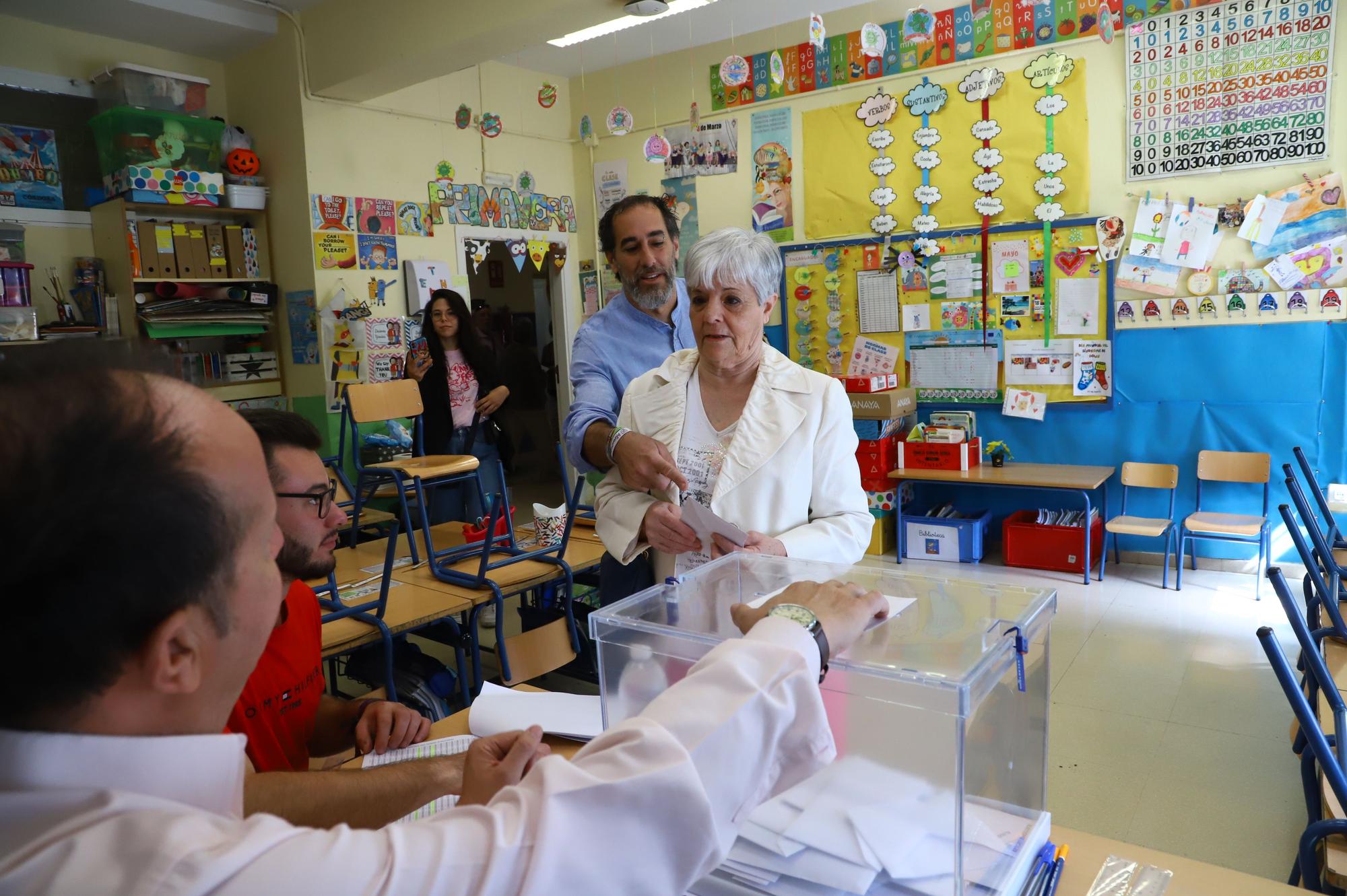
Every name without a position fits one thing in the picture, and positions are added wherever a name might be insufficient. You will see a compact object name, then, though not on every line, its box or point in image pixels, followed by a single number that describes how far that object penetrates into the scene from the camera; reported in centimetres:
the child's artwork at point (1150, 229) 490
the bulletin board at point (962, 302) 517
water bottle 117
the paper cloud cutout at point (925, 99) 545
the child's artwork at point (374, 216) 560
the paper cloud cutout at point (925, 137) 550
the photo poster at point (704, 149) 629
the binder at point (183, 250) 515
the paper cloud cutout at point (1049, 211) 516
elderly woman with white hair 176
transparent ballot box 92
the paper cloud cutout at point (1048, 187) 514
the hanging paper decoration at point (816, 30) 409
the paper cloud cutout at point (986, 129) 530
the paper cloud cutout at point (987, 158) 532
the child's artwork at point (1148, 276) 493
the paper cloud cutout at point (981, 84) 523
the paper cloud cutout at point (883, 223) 571
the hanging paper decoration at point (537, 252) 668
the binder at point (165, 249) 504
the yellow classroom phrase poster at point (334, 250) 538
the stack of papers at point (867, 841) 93
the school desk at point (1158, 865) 100
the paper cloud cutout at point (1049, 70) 507
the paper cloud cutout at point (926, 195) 555
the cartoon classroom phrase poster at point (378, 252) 563
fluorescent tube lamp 448
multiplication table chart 451
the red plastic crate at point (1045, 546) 507
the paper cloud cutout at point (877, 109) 563
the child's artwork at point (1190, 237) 479
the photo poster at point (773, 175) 607
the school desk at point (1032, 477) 488
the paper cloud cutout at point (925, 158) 552
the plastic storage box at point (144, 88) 495
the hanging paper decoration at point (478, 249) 629
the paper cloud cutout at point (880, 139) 566
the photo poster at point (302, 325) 545
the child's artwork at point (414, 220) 583
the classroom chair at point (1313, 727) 122
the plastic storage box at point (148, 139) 493
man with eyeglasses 161
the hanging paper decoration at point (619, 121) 491
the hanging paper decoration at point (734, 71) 491
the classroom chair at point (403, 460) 388
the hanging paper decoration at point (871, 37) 421
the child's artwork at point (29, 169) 485
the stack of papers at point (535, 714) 150
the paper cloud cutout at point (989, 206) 534
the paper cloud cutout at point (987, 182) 533
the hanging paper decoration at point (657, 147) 519
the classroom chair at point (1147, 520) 477
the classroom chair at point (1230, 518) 458
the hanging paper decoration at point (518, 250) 656
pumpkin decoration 541
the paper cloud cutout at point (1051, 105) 510
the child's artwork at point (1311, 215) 449
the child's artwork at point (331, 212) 535
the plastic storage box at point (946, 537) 538
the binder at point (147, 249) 497
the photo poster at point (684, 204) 654
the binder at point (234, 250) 545
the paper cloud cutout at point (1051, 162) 513
